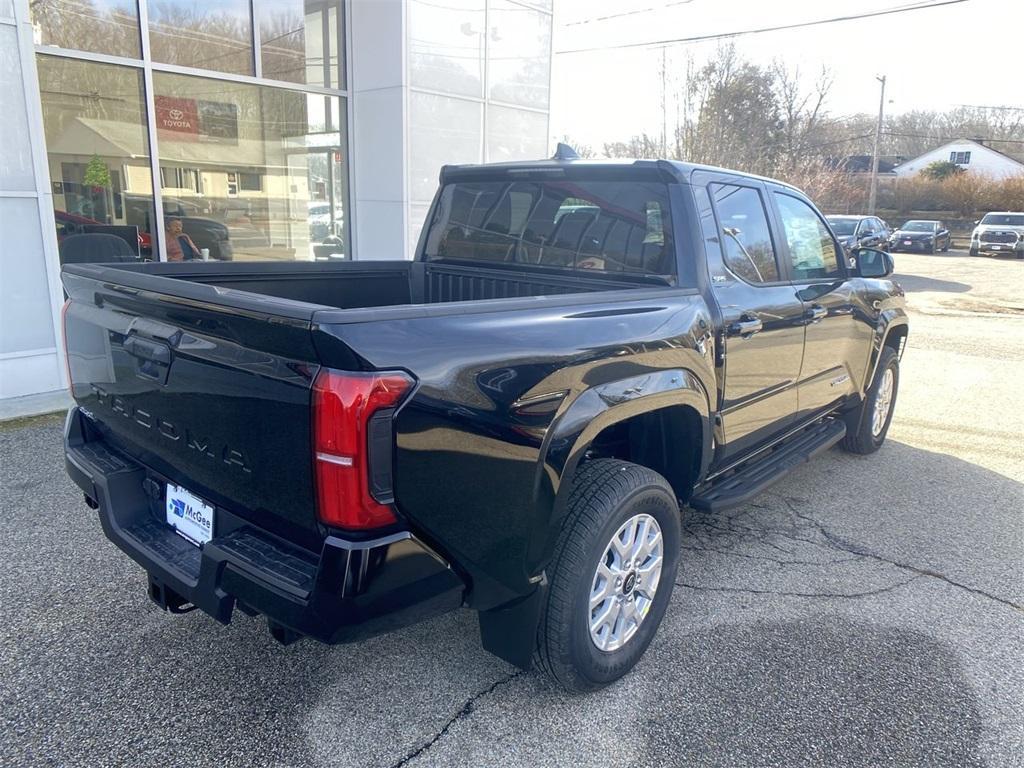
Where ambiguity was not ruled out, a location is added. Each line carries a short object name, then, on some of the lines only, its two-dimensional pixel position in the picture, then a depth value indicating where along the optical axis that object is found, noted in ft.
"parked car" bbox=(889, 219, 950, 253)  105.40
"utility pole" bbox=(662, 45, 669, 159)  88.09
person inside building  27.30
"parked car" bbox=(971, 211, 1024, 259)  99.81
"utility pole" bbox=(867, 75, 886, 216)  146.10
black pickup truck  6.49
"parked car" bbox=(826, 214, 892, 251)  71.72
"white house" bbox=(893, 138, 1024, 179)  195.00
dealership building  20.93
